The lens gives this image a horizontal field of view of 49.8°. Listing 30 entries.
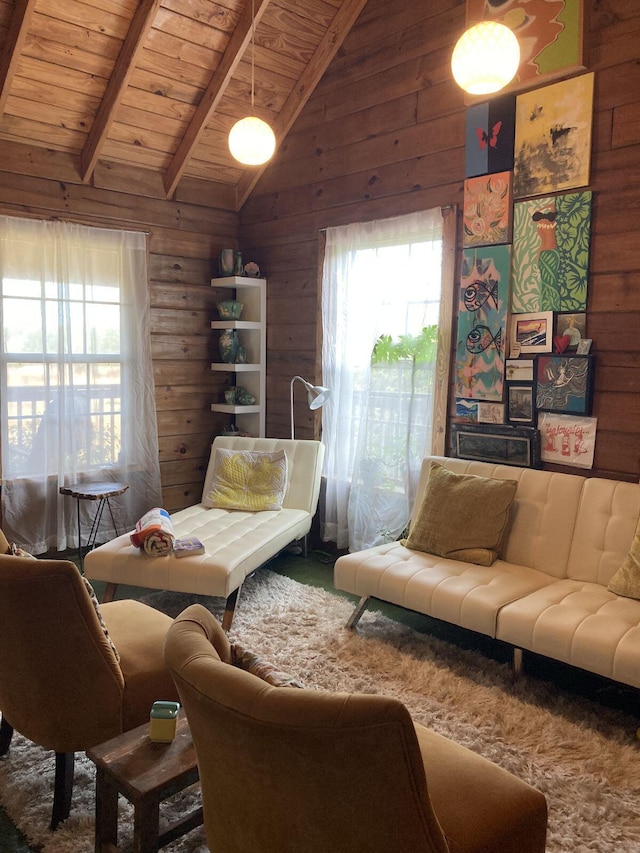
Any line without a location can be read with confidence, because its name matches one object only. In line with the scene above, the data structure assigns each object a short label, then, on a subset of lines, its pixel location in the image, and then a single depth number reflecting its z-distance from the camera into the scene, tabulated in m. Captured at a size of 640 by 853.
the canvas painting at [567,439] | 3.33
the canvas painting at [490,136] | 3.57
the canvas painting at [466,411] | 3.81
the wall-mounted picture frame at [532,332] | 3.46
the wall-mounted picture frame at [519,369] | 3.53
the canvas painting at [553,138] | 3.26
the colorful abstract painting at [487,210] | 3.59
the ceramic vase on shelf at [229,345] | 5.05
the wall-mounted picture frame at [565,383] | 3.29
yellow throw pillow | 4.18
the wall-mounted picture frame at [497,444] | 3.53
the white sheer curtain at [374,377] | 4.06
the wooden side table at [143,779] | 1.51
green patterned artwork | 3.31
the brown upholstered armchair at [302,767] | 1.08
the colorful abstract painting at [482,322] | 3.63
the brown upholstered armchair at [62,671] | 1.80
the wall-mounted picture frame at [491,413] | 3.68
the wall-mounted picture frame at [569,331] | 3.34
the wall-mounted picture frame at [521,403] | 3.54
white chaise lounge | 3.26
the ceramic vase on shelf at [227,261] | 5.03
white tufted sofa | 2.50
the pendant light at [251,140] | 3.79
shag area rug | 2.00
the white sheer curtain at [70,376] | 4.17
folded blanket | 3.34
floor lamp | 4.20
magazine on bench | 3.35
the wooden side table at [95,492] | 4.04
